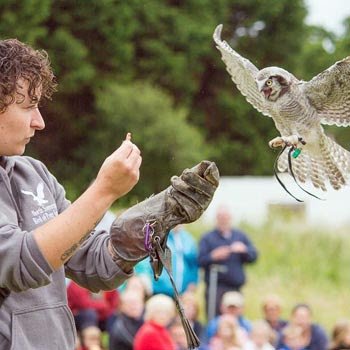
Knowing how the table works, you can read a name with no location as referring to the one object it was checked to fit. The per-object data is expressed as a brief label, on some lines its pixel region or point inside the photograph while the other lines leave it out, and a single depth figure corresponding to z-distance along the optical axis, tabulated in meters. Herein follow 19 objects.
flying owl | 5.17
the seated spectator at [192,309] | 13.30
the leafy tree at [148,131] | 22.14
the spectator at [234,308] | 13.33
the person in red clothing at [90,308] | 12.59
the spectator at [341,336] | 12.70
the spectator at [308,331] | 13.36
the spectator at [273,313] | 13.99
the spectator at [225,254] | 14.53
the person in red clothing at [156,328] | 10.86
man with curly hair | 4.49
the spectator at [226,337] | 11.95
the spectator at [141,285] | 12.31
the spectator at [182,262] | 13.83
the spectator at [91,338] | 11.78
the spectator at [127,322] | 11.68
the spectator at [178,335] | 11.98
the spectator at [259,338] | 12.09
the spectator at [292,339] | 12.86
